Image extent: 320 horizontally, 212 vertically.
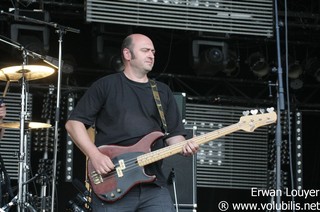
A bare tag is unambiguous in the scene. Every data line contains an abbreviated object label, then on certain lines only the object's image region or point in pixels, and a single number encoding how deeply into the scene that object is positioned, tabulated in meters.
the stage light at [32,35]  9.75
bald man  5.19
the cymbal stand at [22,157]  7.52
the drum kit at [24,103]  7.68
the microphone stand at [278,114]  6.71
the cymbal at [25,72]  8.09
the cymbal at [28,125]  8.06
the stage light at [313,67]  11.13
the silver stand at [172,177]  6.28
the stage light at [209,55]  10.33
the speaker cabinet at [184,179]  7.45
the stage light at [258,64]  11.09
